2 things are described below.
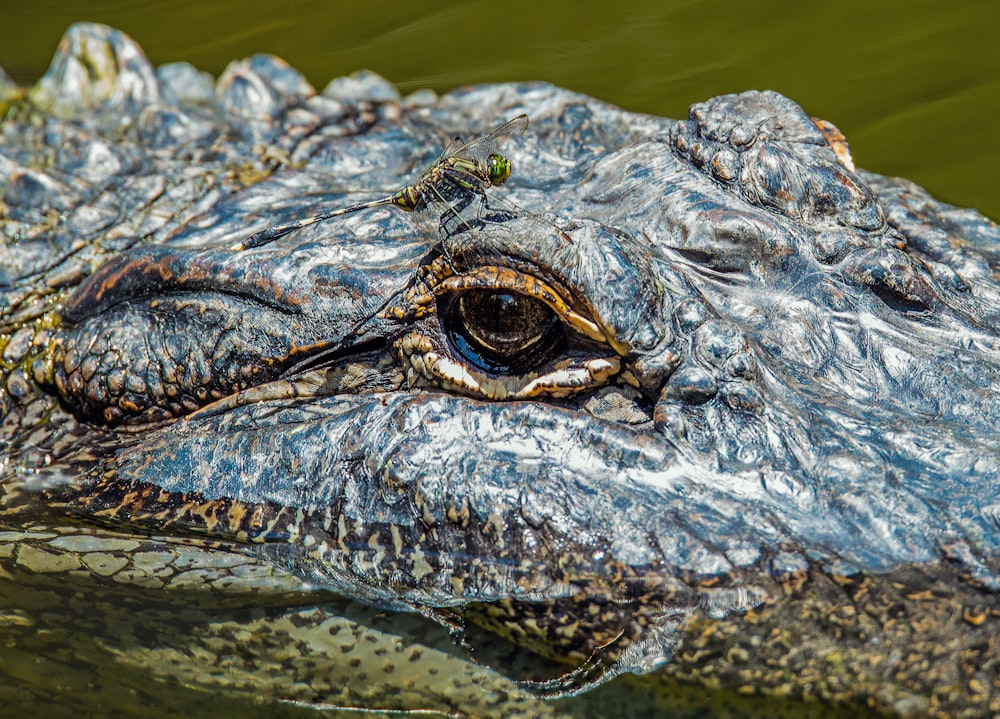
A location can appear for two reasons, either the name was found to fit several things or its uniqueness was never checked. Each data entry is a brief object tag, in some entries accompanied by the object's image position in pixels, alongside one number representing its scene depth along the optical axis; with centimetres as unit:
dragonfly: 593
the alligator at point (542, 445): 473
